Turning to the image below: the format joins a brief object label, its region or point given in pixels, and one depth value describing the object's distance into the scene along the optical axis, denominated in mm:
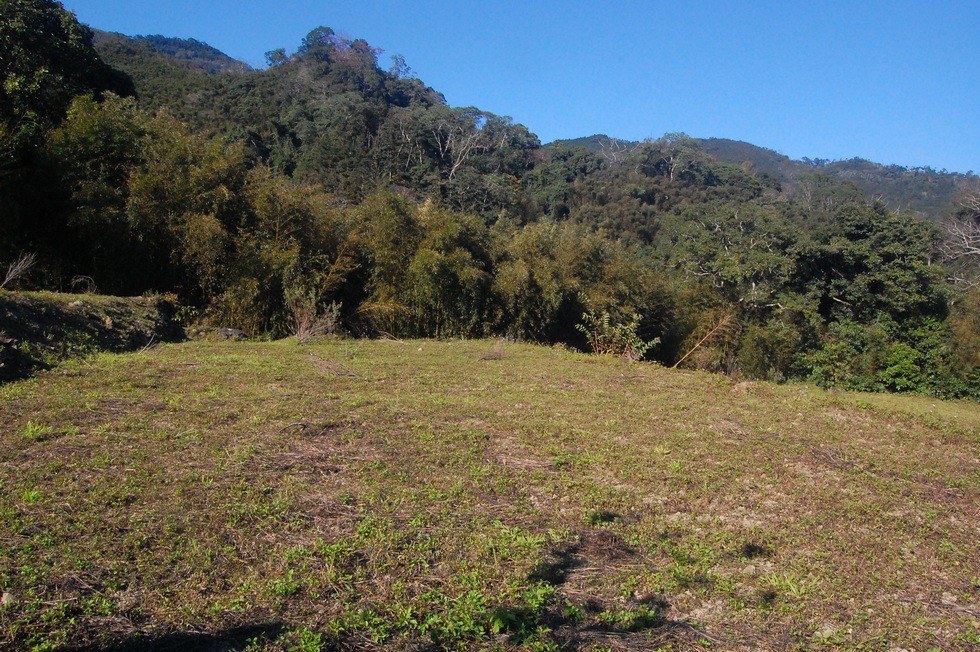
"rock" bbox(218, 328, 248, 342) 9367
